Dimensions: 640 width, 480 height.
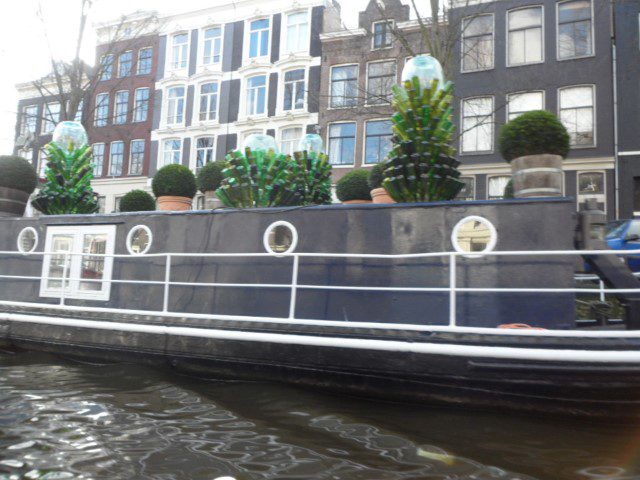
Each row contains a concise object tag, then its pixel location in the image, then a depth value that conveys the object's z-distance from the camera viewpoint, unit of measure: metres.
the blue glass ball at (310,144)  8.44
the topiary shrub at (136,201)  7.89
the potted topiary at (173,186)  7.65
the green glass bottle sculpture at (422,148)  4.84
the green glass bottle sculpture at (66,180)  7.22
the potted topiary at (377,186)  6.29
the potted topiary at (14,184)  7.16
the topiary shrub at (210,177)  8.35
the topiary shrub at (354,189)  7.89
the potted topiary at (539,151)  4.48
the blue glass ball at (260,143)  6.06
